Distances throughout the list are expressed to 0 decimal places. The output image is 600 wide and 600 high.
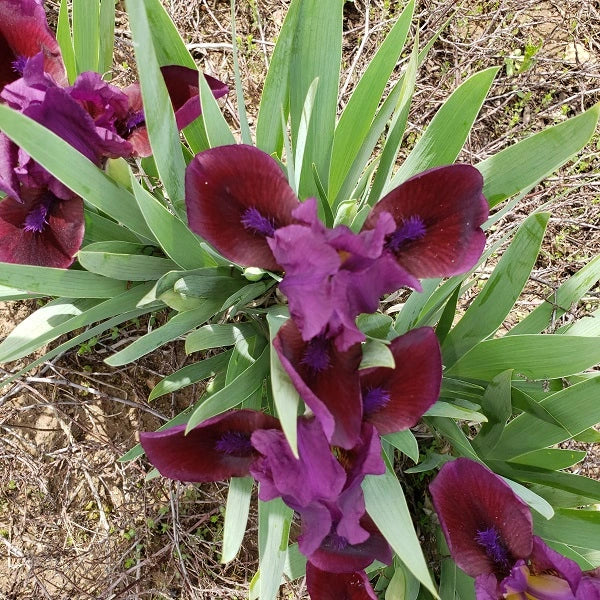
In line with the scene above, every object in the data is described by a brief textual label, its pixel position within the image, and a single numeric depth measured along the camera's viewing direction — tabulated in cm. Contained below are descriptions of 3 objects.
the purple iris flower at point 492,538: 25
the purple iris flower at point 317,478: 23
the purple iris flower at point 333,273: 22
